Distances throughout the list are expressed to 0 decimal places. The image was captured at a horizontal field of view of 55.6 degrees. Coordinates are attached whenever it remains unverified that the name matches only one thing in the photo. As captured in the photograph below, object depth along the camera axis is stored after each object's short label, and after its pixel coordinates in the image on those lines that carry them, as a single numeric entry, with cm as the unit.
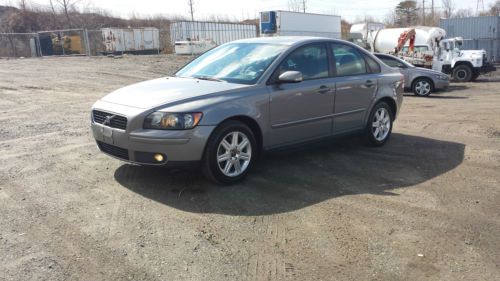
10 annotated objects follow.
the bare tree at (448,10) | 6444
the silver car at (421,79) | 1589
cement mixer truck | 2081
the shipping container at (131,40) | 3697
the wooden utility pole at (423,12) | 5856
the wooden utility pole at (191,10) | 5762
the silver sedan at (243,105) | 494
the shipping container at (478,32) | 2972
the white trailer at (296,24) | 2881
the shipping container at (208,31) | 3666
